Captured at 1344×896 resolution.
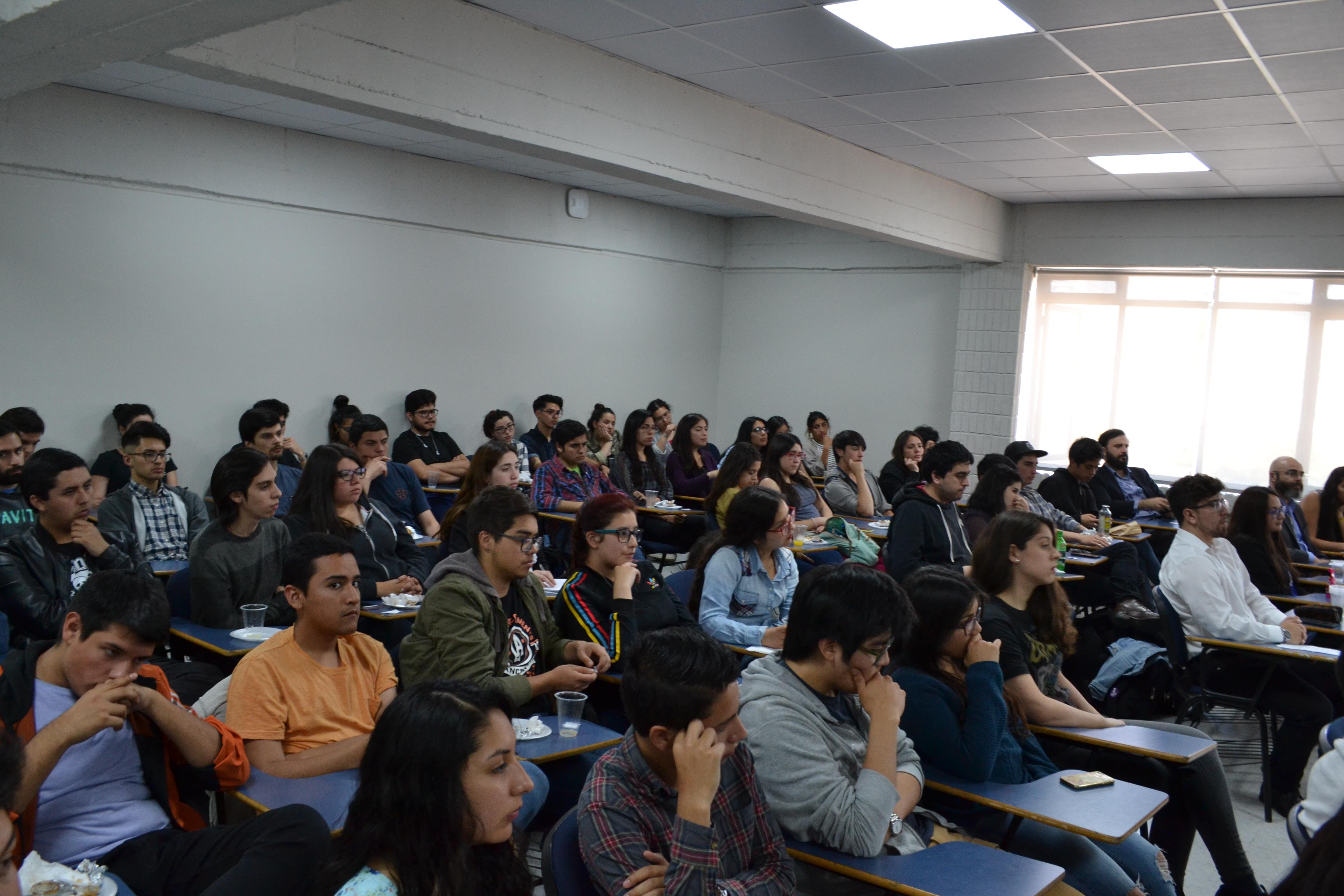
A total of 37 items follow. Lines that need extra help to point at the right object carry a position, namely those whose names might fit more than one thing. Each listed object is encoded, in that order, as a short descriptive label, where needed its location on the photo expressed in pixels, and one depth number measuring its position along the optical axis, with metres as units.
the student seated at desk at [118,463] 5.96
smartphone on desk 2.31
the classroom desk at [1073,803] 2.10
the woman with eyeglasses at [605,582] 3.09
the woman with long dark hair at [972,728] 2.33
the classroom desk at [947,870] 1.80
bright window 8.26
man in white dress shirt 3.74
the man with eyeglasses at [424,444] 7.46
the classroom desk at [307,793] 2.05
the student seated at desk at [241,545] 3.34
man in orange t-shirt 2.22
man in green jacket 2.63
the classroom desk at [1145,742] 2.57
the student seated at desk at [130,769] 1.90
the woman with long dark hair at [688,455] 7.48
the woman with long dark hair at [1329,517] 6.27
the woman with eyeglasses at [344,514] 3.87
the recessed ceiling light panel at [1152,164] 6.72
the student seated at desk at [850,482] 6.61
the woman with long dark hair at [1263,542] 4.84
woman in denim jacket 3.58
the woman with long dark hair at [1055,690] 2.74
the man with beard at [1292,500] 5.97
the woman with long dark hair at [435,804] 1.40
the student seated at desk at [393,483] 5.32
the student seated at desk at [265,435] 5.47
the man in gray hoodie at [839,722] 1.93
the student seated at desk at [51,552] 3.17
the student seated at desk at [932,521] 4.52
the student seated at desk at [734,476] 5.05
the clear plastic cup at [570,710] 2.45
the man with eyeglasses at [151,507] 4.16
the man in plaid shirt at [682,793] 1.60
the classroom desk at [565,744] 2.28
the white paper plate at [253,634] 3.10
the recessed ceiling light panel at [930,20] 4.13
